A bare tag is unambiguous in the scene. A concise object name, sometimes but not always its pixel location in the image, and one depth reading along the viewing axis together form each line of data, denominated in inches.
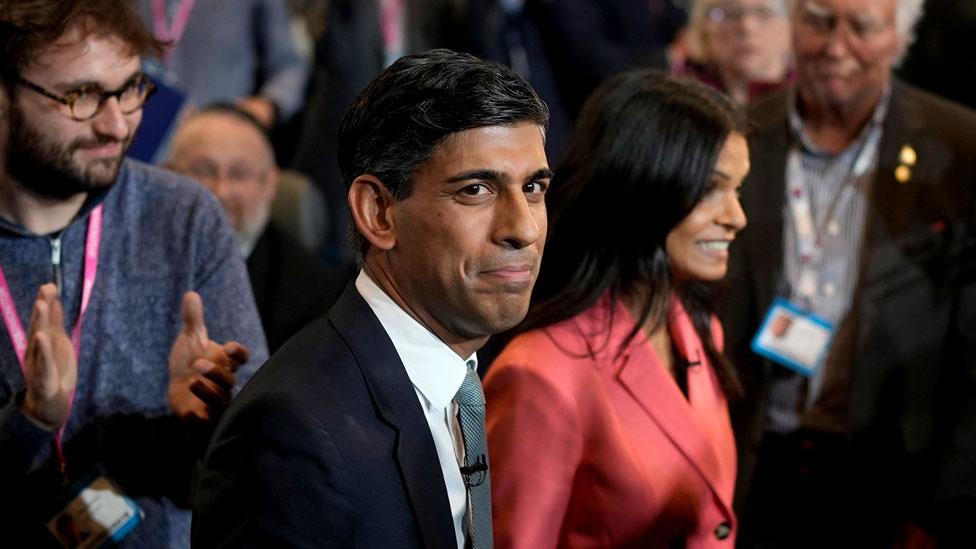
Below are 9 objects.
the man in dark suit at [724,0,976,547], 241.6
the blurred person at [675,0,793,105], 342.3
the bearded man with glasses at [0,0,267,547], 163.8
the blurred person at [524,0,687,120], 369.1
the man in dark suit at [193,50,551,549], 120.0
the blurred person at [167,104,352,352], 271.7
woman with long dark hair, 162.7
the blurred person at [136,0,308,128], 339.6
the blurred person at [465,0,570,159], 369.7
